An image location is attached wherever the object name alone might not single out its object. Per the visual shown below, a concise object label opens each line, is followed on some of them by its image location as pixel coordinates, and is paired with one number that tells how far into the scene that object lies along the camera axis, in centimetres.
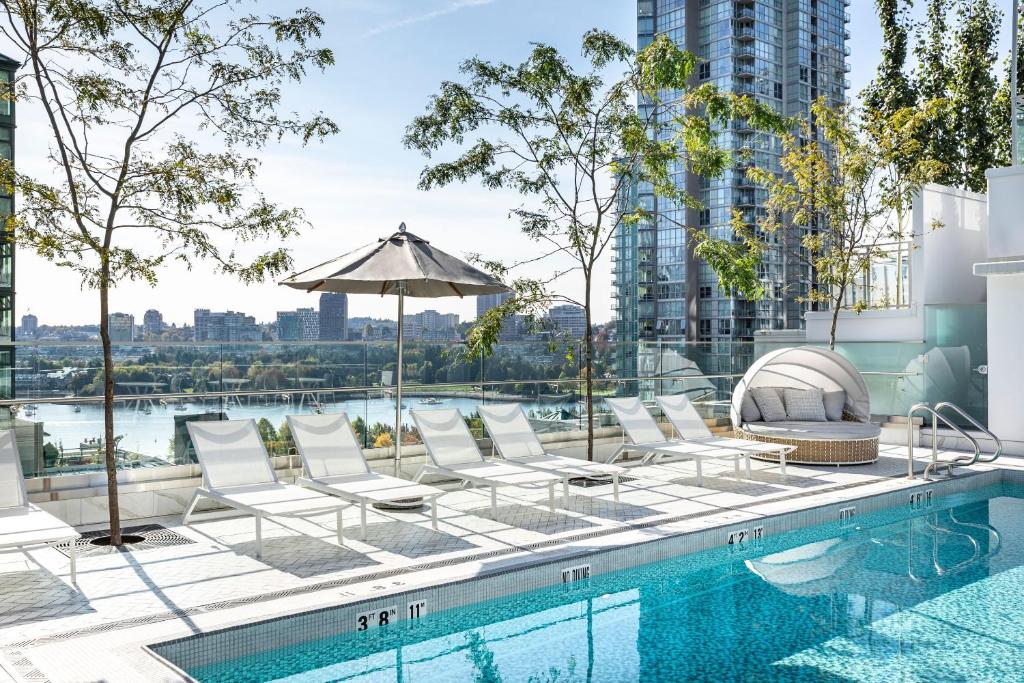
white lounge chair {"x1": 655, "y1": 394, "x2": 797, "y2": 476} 948
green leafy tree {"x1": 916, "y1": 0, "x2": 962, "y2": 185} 2048
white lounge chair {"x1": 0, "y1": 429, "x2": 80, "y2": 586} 498
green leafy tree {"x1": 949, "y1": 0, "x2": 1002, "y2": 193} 2038
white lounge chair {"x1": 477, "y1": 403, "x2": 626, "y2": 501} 798
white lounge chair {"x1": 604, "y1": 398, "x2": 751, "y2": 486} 884
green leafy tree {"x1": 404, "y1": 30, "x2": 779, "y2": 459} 892
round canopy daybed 1017
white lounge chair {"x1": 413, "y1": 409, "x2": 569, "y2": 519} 727
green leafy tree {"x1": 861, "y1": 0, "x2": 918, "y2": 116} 2162
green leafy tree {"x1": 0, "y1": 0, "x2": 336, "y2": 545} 616
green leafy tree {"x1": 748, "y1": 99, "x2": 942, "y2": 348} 1228
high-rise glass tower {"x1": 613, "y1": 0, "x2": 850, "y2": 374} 4319
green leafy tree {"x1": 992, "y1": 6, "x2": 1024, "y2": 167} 1997
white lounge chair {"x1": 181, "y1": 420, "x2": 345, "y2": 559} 601
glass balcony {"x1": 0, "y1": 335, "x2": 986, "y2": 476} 705
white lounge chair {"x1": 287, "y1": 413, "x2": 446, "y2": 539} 655
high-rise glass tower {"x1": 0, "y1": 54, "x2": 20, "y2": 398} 1310
